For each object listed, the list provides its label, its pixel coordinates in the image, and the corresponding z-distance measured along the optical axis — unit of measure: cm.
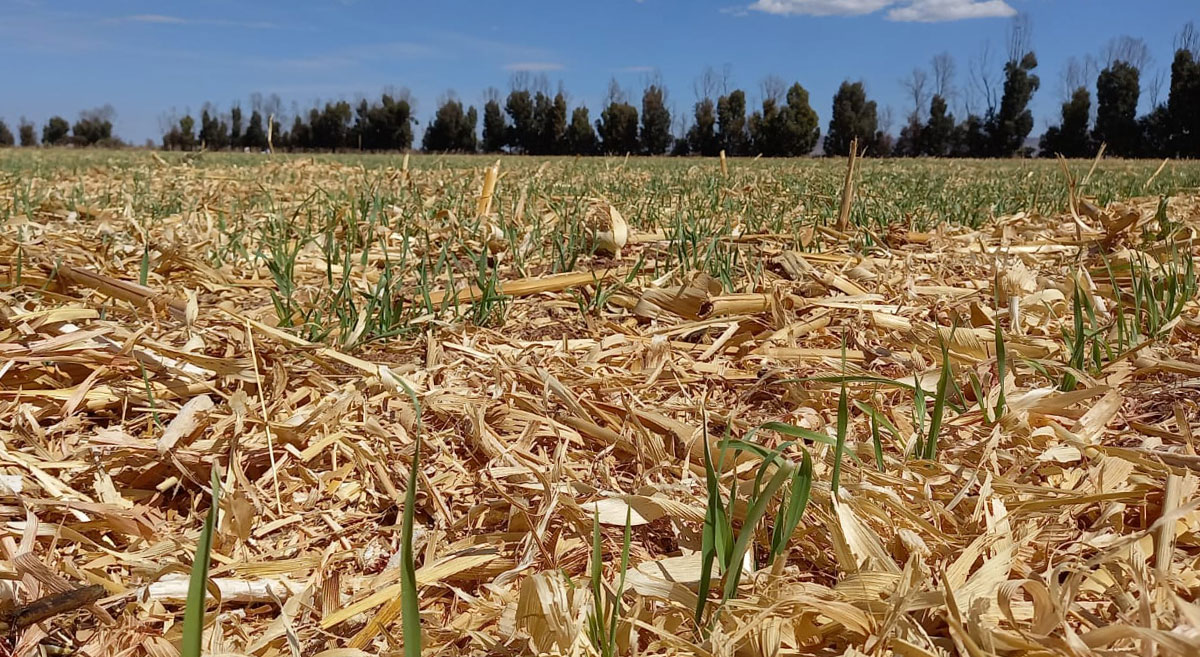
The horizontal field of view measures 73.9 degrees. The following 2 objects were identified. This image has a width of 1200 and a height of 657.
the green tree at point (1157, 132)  4850
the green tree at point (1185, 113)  4694
